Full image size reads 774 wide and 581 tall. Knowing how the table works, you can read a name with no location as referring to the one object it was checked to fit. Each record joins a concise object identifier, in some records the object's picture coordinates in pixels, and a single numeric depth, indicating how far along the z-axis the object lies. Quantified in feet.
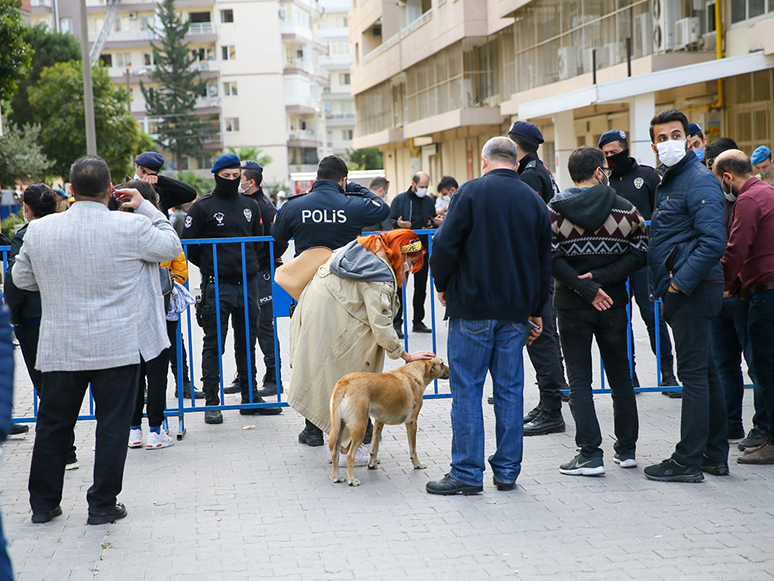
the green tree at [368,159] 278.05
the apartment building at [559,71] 57.11
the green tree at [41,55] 154.30
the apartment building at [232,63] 259.39
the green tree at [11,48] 61.05
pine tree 248.73
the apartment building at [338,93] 341.21
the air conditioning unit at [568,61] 78.40
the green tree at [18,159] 108.17
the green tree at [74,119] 143.02
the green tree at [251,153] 243.40
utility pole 65.72
